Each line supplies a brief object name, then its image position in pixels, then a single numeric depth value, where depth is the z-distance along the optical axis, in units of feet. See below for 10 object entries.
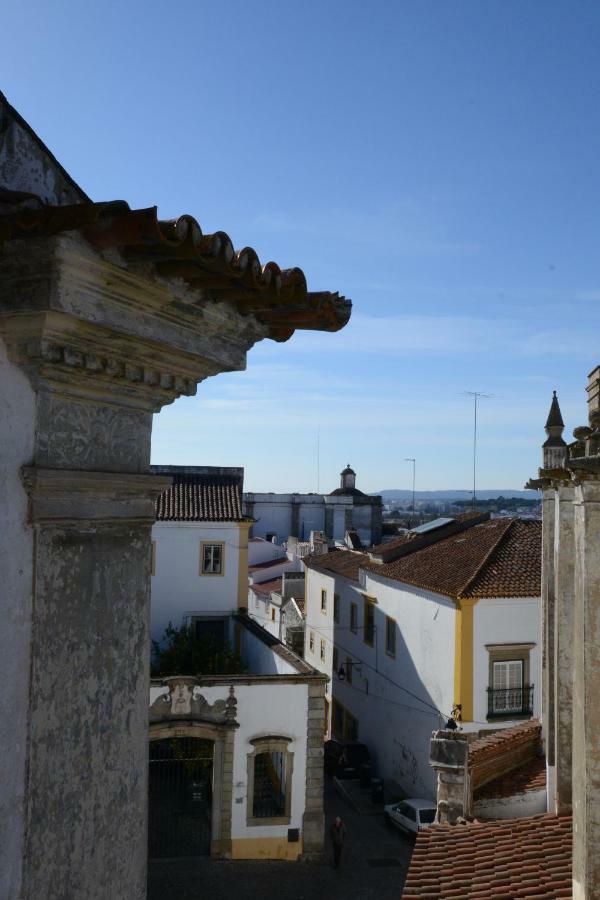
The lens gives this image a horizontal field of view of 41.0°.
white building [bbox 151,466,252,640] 76.95
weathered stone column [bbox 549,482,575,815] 31.48
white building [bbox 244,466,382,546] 161.58
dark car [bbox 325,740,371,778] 73.76
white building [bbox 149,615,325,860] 52.49
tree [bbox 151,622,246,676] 67.15
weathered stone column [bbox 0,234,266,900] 8.92
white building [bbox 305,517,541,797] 60.95
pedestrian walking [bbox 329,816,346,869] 54.34
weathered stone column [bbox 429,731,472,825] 33.24
